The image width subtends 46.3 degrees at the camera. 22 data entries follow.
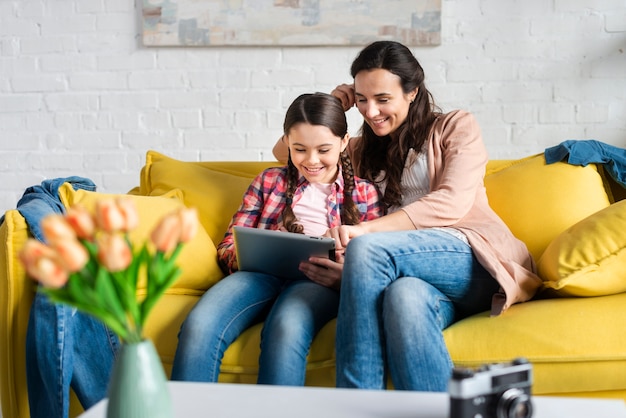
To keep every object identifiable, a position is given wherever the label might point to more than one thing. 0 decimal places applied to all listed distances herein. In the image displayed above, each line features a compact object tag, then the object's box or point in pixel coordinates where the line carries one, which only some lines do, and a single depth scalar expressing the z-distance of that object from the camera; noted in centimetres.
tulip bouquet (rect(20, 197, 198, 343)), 80
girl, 167
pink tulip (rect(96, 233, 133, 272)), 80
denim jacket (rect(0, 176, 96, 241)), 178
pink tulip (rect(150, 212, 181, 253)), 85
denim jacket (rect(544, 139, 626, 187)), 220
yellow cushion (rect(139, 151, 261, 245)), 228
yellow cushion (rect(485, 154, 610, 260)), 212
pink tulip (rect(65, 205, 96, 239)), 83
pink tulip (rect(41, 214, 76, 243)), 80
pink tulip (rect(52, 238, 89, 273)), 79
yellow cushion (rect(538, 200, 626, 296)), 180
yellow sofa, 164
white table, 107
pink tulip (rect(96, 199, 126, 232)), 82
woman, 158
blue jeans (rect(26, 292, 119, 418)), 170
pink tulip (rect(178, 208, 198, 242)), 87
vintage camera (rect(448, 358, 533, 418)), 95
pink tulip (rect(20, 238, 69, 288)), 78
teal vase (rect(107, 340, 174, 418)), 90
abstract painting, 287
